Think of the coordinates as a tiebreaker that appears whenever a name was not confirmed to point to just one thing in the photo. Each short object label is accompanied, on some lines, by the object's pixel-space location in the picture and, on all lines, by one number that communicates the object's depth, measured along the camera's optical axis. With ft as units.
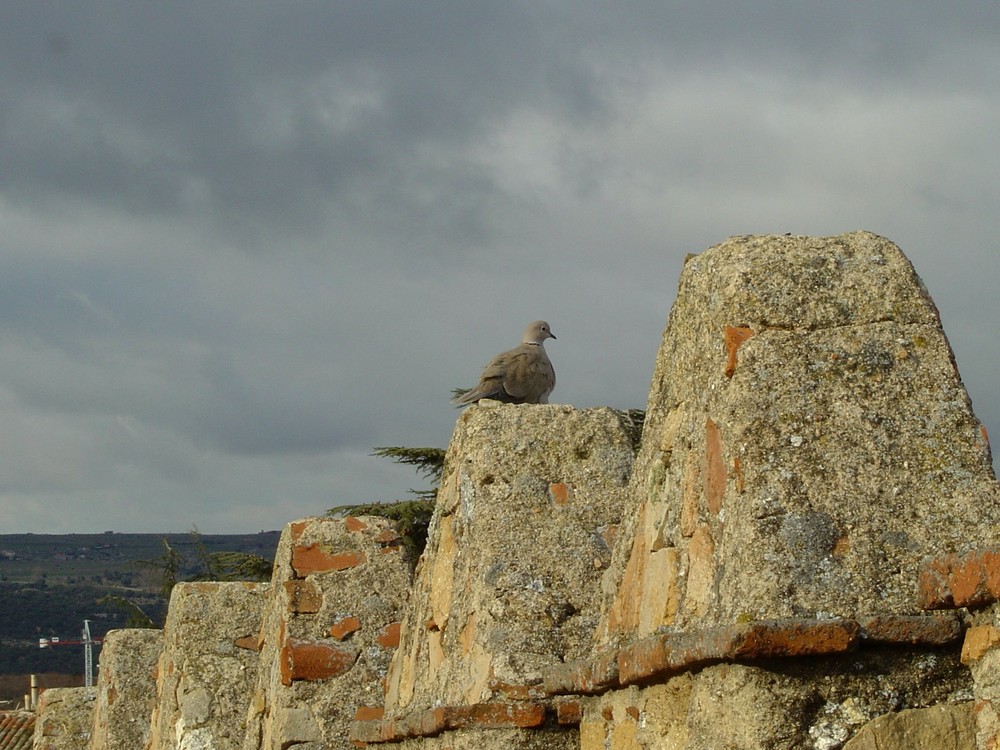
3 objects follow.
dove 48.11
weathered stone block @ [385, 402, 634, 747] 38.37
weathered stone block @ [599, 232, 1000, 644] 25.16
